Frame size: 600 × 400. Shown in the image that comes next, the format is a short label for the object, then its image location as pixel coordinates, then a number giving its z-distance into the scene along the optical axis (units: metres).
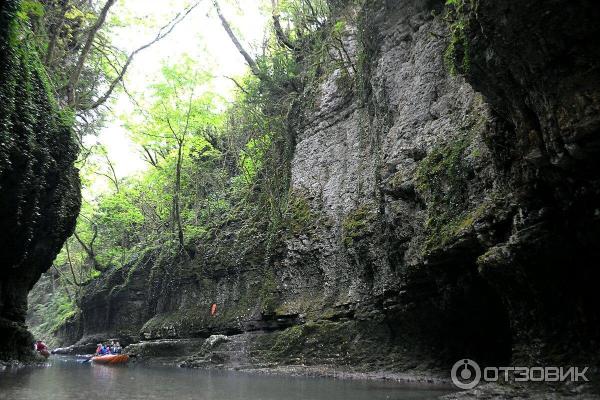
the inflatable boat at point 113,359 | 17.22
